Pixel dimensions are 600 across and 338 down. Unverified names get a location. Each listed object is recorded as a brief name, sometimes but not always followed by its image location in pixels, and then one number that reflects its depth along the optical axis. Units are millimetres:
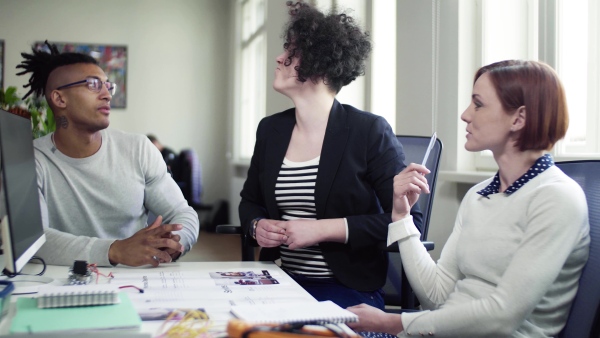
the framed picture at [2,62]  8289
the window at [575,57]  2131
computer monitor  1053
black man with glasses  1974
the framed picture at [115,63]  8453
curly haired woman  1809
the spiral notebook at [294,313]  954
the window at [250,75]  7488
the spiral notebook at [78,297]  1060
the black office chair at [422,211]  1938
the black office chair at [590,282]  1139
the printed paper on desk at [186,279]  1399
